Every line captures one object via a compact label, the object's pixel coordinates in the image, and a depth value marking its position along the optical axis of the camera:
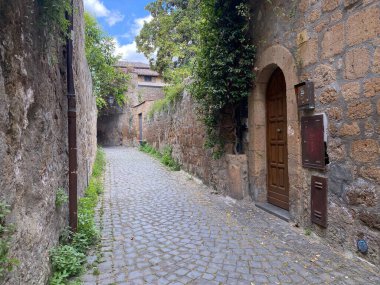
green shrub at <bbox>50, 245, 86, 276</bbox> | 2.33
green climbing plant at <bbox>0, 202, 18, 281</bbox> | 1.38
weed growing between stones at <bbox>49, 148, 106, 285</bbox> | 2.31
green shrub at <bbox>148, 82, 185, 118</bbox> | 8.70
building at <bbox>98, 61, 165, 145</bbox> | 18.89
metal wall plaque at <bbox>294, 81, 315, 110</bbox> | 3.25
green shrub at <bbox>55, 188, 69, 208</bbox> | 2.60
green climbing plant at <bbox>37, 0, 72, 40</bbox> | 2.06
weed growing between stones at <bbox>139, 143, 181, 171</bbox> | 8.91
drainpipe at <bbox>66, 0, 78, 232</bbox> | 3.06
